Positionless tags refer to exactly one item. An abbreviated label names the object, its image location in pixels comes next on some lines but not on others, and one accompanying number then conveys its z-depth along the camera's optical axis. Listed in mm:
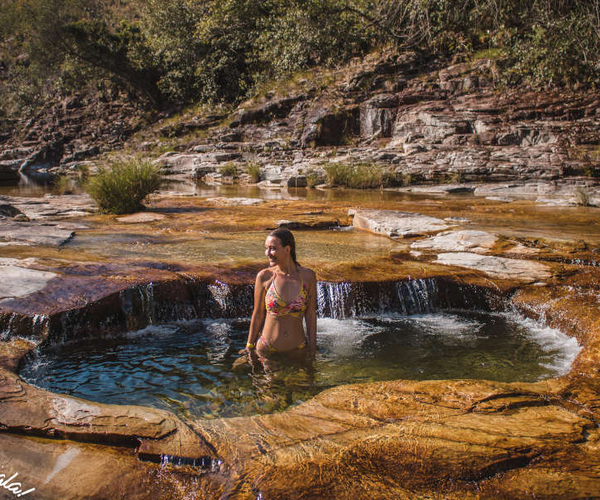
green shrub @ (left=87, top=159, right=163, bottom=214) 8430
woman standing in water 3525
